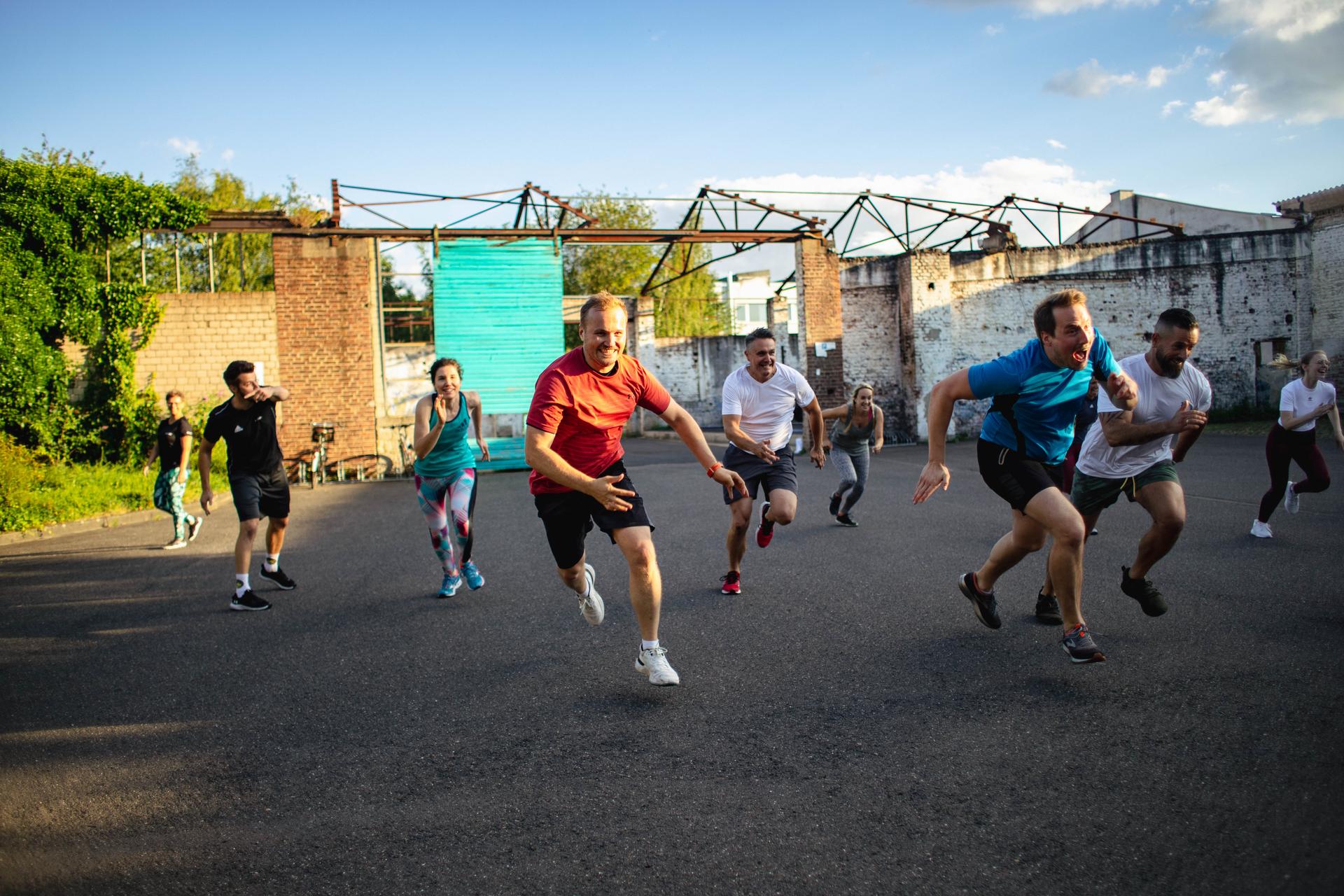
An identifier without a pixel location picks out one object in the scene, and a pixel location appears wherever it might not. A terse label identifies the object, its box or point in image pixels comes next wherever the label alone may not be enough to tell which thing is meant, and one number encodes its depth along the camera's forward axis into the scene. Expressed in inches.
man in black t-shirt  287.3
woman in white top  334.6
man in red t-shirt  185.0
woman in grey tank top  397.4
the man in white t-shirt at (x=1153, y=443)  209.0
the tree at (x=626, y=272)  1740.9
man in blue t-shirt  188.4
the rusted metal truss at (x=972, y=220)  920.9
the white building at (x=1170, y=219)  1277.1
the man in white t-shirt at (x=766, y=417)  292.5
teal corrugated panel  780.0
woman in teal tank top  287.4
